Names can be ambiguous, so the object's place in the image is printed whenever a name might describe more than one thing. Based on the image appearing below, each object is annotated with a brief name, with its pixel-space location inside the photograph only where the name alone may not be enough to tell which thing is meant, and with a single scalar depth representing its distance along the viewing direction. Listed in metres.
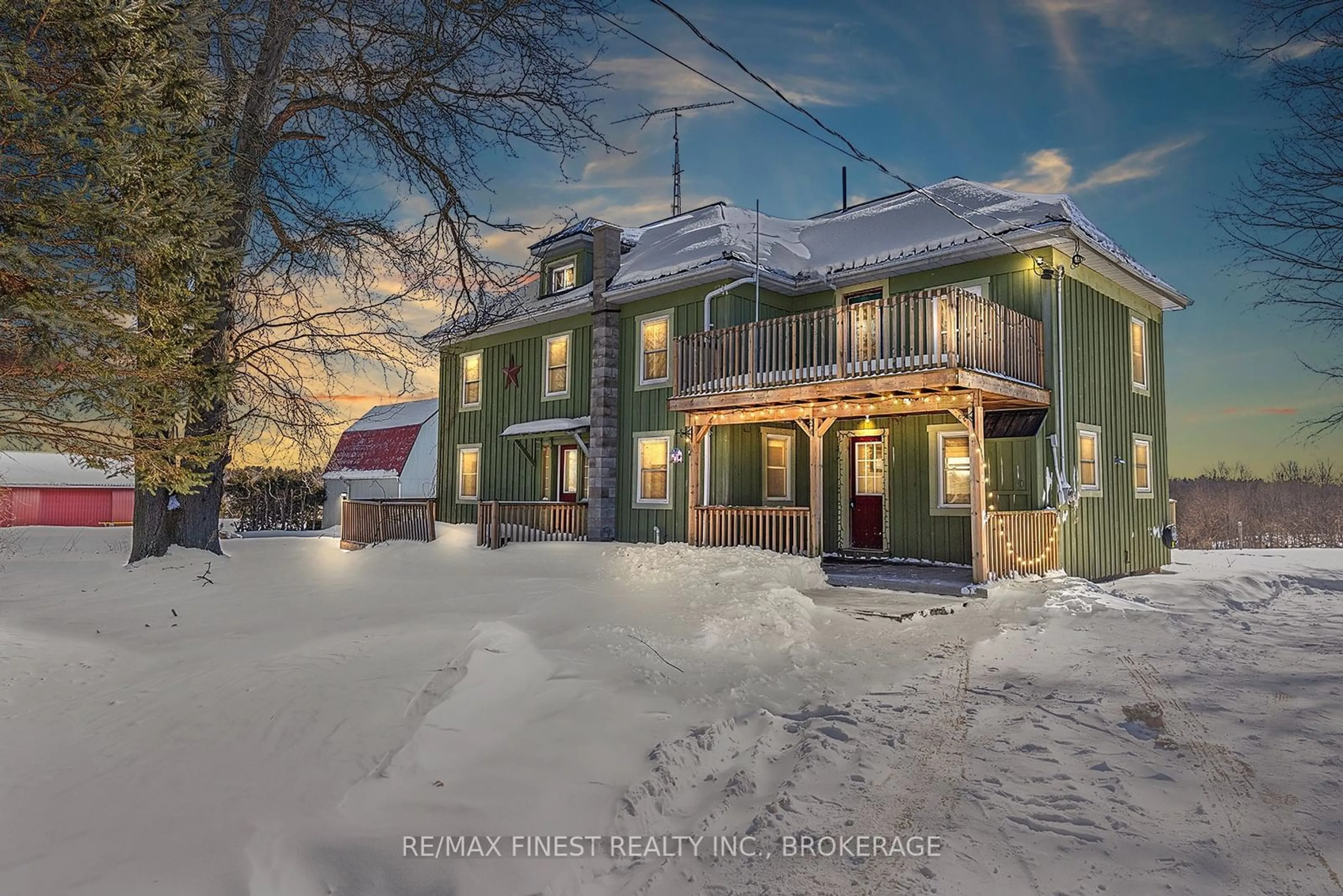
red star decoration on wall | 19.70
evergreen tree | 5.62
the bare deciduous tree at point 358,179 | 10.09
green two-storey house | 12.04
